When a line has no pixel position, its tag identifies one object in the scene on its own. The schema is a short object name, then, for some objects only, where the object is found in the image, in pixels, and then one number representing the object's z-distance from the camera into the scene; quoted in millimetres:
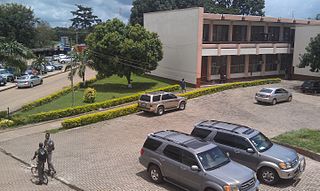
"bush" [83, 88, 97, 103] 22974
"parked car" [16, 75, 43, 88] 30428
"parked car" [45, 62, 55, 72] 43521
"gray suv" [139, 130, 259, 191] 7987
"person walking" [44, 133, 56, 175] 10358
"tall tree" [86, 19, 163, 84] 25482
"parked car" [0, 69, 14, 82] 33823
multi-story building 27002
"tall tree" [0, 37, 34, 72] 18765
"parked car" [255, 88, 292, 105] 21182
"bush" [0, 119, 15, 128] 17560
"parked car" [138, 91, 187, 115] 18833
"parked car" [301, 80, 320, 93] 25196
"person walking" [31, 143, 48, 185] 9836
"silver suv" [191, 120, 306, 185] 9275
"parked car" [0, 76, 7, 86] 31579
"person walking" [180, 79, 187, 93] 24216
